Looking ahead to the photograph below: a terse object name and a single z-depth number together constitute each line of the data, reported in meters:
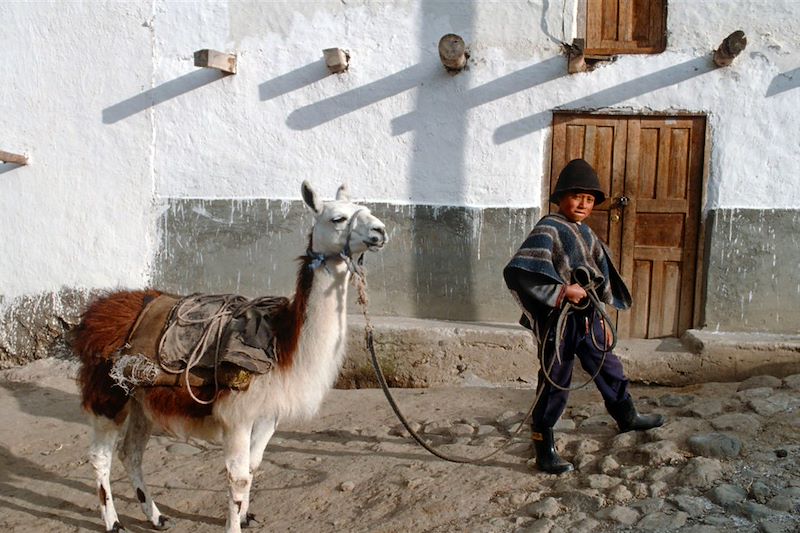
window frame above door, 6.19
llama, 3.30
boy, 3.59
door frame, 6.07
